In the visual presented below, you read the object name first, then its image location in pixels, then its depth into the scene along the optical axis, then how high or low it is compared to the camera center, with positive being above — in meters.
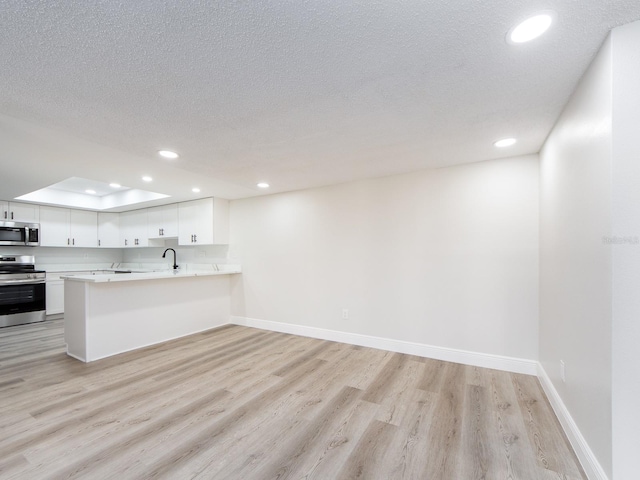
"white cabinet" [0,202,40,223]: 4.98 +0.57
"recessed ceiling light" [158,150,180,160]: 2.72 +0.87
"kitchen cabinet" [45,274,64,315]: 5.36 -0.99
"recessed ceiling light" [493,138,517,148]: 2.46 +0.86
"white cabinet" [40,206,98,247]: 5.46 +0.32
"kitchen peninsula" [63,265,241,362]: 3.20 -0.89
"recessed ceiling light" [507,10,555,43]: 1.18 +0.92
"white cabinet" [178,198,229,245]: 4.78 +0.35
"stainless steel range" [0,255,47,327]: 4.69 -0.82
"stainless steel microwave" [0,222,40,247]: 4.87 +0.17
